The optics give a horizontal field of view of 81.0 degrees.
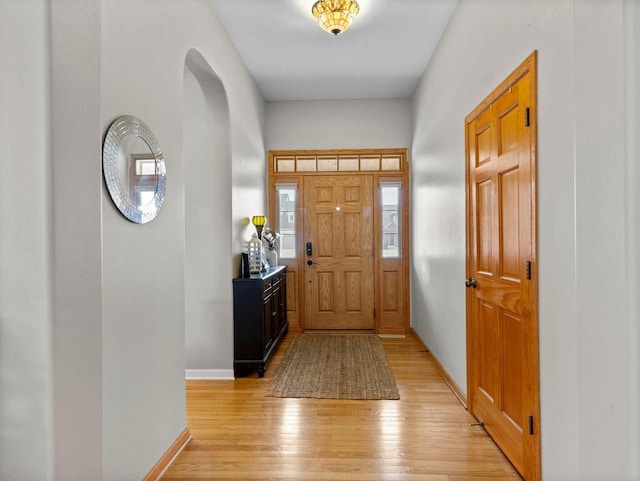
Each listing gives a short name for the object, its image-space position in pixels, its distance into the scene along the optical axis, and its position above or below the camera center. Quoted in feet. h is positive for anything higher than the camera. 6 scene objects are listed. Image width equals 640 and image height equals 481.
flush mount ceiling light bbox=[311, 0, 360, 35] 9.11 +5.58
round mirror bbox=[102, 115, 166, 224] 5.25 +1.10
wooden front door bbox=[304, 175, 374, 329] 16.67 -0.62
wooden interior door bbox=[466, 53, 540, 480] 5.97 -0.63
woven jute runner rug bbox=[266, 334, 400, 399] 9.99 -4.11
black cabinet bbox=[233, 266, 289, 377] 11.06 -2.58
